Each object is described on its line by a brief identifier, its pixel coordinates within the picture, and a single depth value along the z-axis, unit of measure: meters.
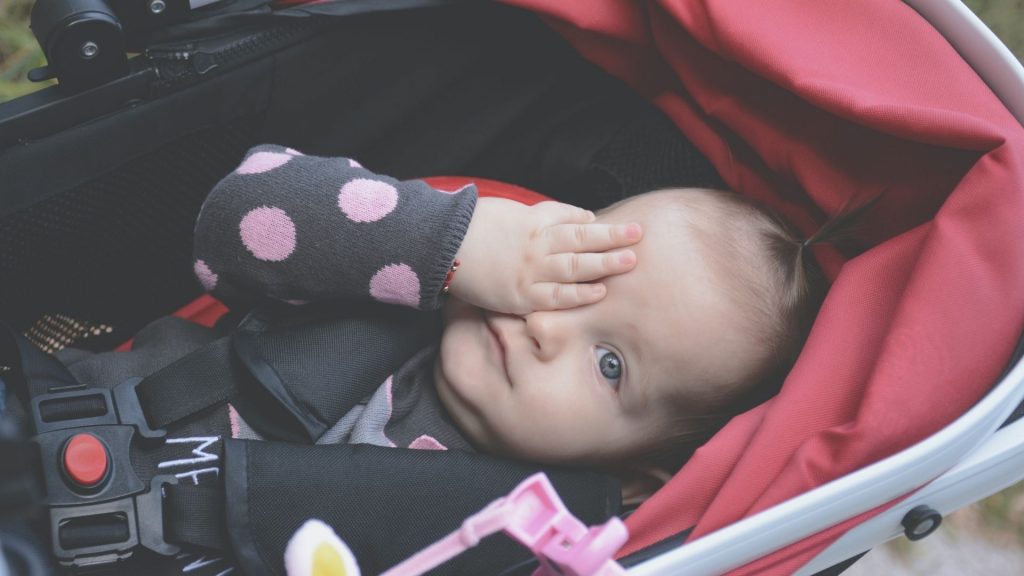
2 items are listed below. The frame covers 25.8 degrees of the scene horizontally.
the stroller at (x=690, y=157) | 1.03
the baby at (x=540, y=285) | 1.10
